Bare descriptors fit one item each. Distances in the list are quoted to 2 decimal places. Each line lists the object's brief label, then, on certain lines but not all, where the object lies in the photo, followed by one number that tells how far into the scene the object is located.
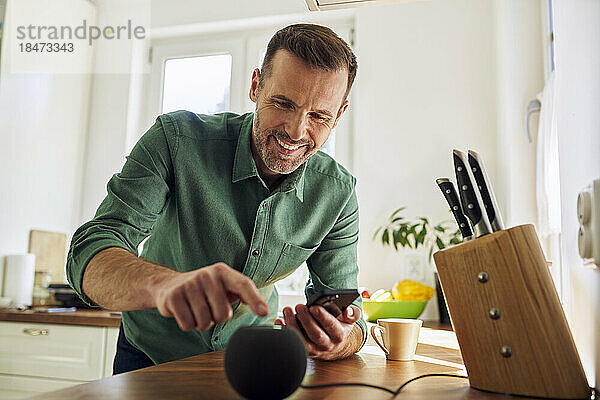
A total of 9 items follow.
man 0.99
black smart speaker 0.61
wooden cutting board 2.93
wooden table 0.66
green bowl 2.07
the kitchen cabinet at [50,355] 2.38
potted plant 2.38
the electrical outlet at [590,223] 0.67
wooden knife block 0.69
